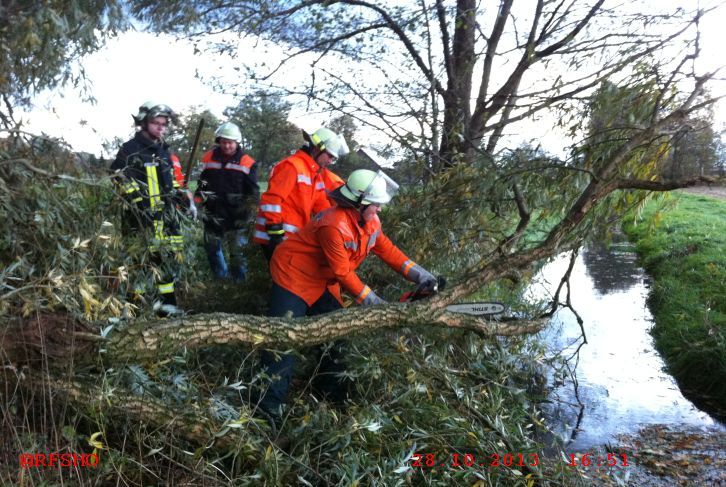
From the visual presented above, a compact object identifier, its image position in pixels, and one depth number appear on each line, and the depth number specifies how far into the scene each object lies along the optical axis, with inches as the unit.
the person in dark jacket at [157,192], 156.3
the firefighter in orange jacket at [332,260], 139.1
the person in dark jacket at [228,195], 208.8
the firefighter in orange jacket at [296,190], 175.0
